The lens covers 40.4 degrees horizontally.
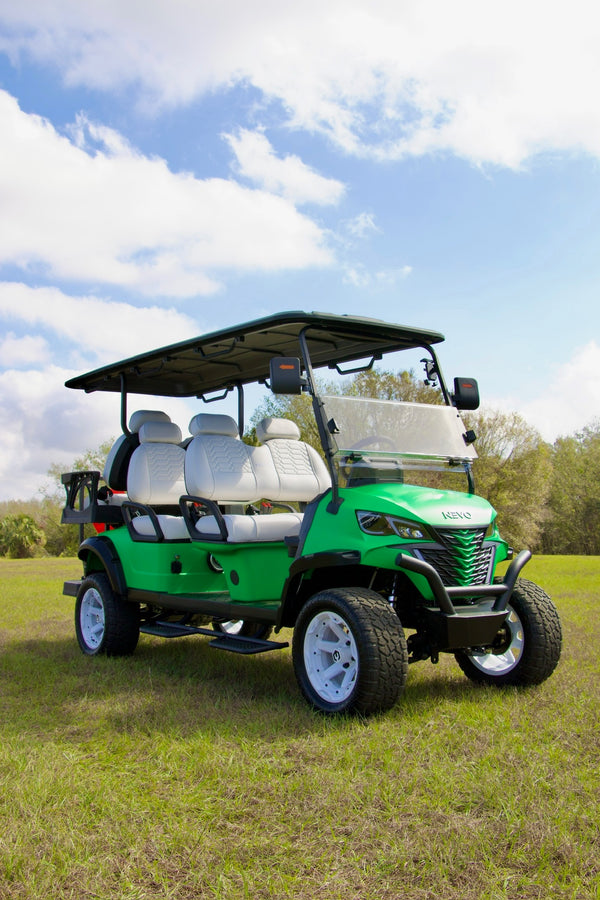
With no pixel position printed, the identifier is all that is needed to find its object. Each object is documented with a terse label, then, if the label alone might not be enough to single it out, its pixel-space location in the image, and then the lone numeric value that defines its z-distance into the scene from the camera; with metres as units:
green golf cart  4.54
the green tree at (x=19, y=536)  34.22
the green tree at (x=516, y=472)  32.97
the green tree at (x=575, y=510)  39.34
